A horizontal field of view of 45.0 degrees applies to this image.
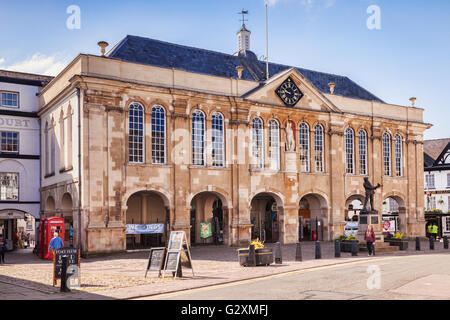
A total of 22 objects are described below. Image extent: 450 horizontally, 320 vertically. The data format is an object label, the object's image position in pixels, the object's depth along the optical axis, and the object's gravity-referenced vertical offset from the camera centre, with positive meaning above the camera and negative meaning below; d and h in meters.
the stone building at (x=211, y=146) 29.62 +3.10
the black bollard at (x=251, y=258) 21.00 -2.46
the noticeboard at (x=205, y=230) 34.88 -2.25
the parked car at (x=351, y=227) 39.78 -2.50
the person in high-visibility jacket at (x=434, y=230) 43.81 -3.10
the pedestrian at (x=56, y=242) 19.83 -1.63
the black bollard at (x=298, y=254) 23.47 -2.61
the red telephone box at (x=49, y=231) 28.42 -1.76
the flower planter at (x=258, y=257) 21.16 -2.45
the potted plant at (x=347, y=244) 28.52 -2.68
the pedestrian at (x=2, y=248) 26.42 -2.46
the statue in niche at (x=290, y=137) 36.66 +3.84
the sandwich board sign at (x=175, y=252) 17.48 -1.85
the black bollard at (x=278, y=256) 22.34 -2.55
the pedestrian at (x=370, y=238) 26.92 -2.26
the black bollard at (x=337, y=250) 25.33 -2.66
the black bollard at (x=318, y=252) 24.67 -2.67
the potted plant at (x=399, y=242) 30.95 -2.84
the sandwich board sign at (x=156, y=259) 17.68 -2.07
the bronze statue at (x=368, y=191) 30.37 +0.08
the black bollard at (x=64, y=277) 14.89 -2.19
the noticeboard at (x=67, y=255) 16.09 -1.78
